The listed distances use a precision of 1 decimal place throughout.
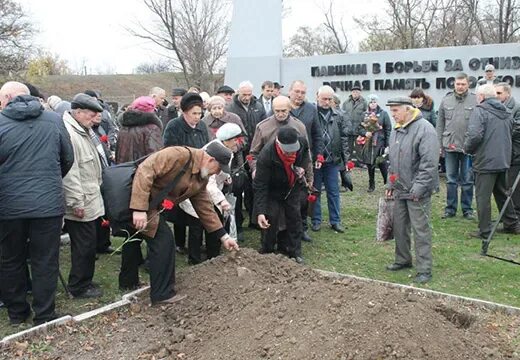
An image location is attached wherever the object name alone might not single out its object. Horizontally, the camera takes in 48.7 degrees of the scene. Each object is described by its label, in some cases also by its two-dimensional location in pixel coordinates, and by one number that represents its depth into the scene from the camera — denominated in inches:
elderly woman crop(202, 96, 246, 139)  296.5
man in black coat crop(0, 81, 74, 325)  184.5
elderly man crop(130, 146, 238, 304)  194.9
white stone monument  644.7
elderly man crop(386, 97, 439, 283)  233.0
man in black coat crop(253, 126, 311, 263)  253.7
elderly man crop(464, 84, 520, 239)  296.0
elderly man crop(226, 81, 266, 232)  329.4
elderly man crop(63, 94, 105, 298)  214.8
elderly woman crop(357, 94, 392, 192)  436.1
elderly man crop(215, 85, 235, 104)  377.1
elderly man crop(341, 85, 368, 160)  469.7
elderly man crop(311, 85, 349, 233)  324.5
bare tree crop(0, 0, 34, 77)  1207.6
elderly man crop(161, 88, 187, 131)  401.7
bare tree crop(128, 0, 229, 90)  1040.2
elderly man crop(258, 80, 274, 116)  375.6
